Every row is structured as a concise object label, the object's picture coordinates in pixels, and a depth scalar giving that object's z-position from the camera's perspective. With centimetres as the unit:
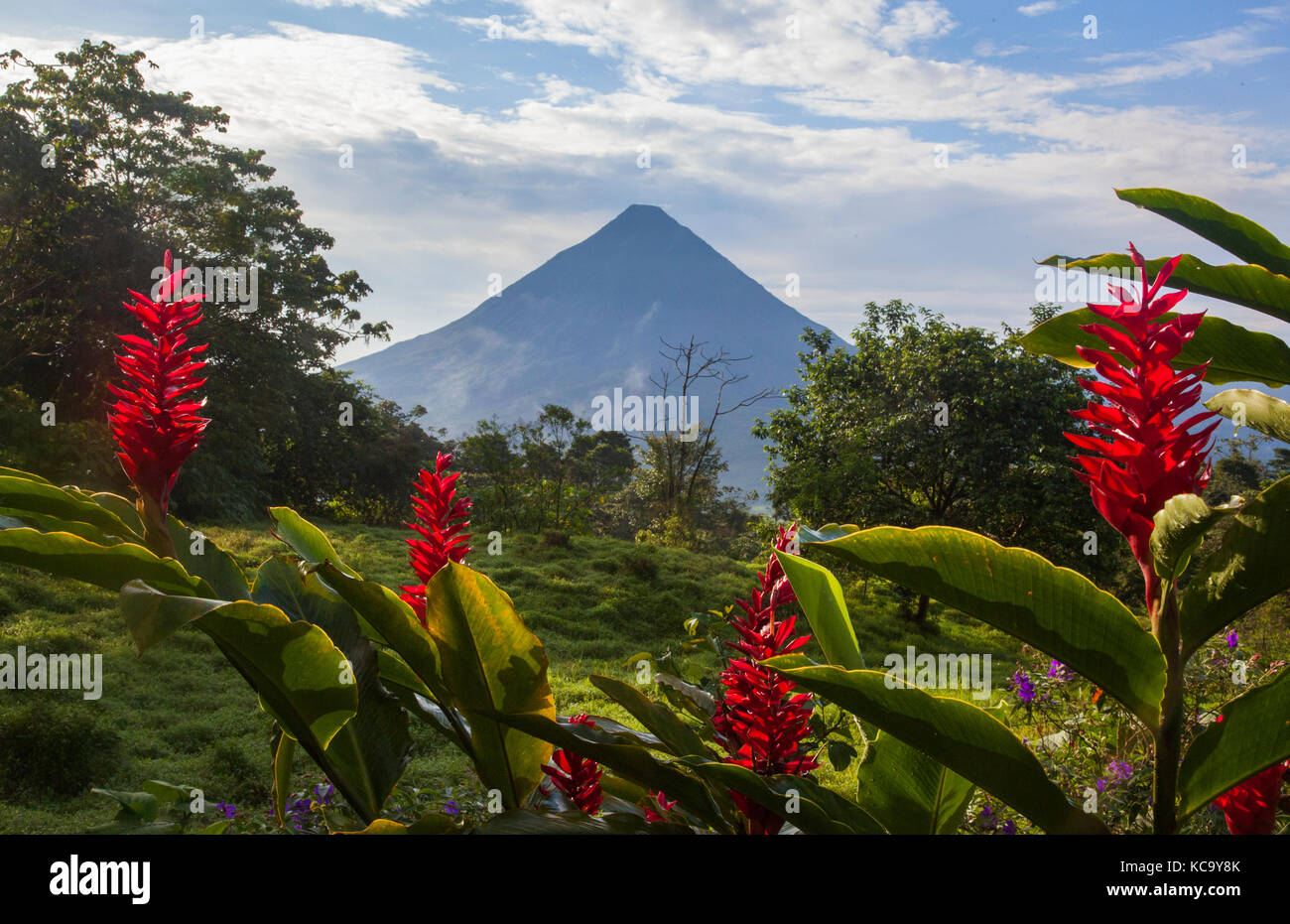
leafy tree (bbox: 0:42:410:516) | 1384
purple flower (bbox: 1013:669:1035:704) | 393
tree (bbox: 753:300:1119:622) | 1210
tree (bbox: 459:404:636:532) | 1502
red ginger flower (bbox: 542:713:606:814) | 113
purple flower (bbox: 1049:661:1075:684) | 417
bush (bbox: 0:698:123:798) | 513
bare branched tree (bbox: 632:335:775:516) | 1577
